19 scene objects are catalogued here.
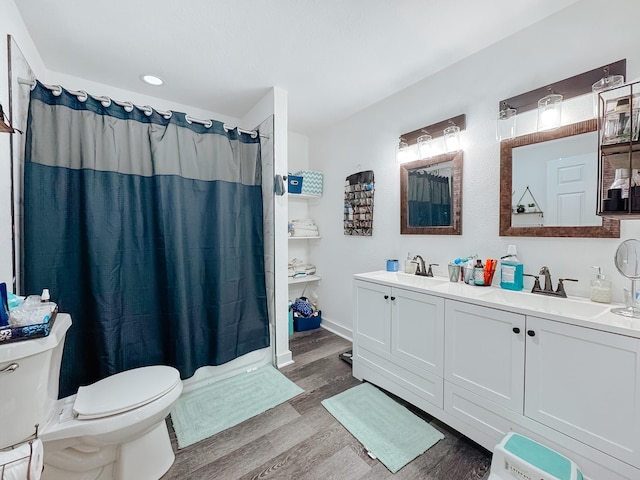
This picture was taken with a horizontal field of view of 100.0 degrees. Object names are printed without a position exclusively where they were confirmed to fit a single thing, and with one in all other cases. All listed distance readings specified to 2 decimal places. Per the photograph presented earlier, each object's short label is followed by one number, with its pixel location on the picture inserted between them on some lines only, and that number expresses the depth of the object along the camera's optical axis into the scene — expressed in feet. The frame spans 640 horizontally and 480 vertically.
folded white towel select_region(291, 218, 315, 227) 10.48
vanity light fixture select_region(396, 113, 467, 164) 6.42
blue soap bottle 5.33
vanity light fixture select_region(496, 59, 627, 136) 4.35
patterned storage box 10.32
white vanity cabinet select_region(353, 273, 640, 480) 3.44
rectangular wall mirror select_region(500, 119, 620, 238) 4.61
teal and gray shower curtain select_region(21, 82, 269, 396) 5.30
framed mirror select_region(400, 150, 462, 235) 6.52
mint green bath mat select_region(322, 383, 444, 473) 4.81
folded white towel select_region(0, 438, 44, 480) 2.42
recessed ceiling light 6.91
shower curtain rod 5.14
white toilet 3.30
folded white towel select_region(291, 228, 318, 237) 10.36
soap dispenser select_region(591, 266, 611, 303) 4.38
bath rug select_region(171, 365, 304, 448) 5.46
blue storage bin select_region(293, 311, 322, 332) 10.21
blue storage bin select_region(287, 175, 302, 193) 9.80
